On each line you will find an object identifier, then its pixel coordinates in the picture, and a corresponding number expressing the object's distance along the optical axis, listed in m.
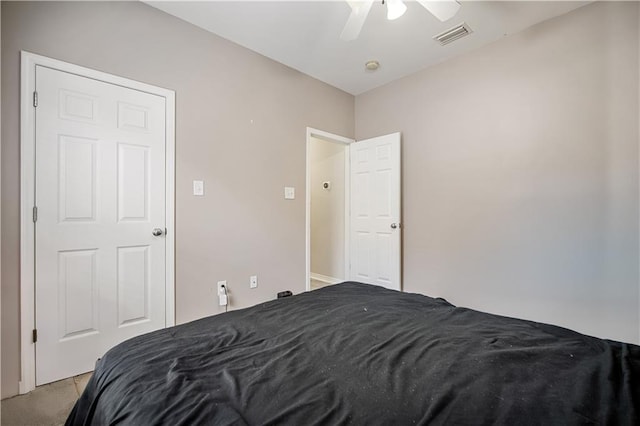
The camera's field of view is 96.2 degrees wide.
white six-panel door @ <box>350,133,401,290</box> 3.33
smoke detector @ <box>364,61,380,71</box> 3.07
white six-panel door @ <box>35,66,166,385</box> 1.85
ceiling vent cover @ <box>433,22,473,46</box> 2.50
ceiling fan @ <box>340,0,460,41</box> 1.76
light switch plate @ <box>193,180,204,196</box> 2.47
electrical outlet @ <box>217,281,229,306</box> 2.59
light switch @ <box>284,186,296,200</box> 3.15
